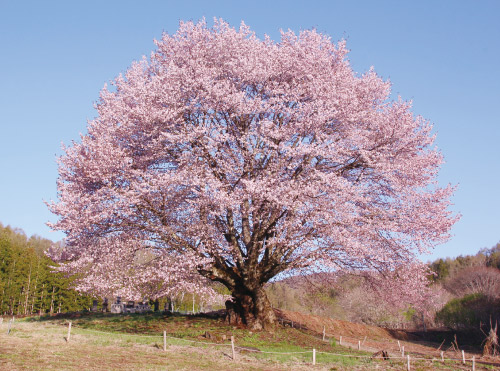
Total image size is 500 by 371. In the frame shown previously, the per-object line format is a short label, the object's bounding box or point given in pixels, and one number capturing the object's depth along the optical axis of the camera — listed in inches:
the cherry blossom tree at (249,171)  836.6
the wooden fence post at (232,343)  768.9
